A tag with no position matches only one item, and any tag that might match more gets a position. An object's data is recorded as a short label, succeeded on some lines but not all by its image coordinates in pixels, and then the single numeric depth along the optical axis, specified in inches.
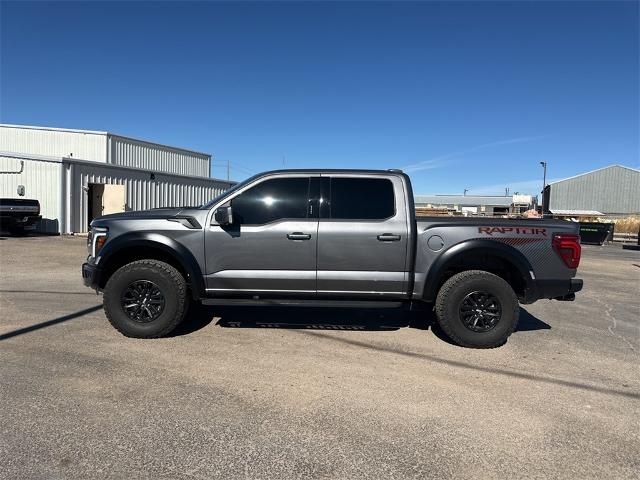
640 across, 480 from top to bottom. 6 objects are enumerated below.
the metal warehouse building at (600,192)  2495.1
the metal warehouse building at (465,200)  3474.4
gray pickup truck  208.8
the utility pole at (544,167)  1872.5
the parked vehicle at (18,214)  716.7
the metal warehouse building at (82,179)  803.4
